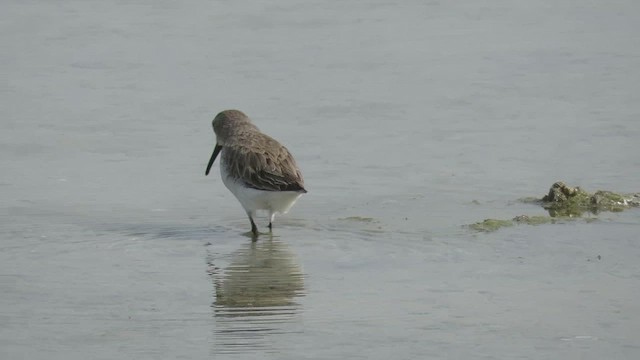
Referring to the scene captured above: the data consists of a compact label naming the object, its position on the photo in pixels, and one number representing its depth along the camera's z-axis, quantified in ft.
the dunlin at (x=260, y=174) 63.10
